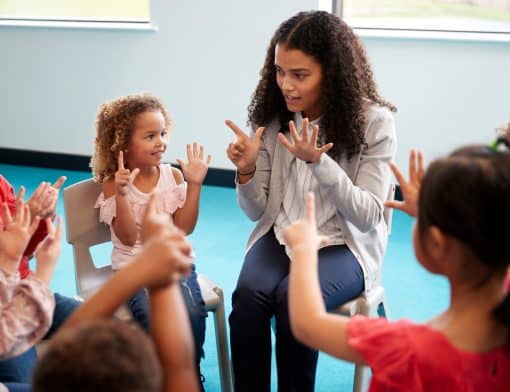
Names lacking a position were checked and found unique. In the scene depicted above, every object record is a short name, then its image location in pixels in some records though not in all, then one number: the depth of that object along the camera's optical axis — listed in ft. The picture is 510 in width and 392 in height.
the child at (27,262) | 4.89
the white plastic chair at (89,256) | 6.38
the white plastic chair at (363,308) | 6.04
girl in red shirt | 3.32
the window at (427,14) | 11.46
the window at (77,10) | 13.62
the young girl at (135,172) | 6.45
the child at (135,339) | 2.72
